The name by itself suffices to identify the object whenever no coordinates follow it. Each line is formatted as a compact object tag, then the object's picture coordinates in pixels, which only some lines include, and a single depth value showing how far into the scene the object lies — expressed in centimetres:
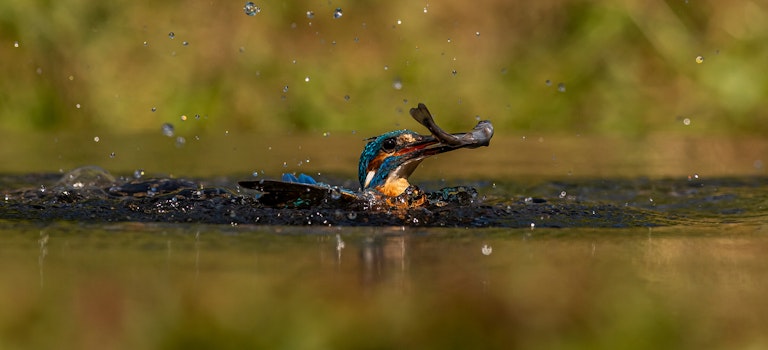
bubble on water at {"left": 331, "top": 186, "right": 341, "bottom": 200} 1251
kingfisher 1255
